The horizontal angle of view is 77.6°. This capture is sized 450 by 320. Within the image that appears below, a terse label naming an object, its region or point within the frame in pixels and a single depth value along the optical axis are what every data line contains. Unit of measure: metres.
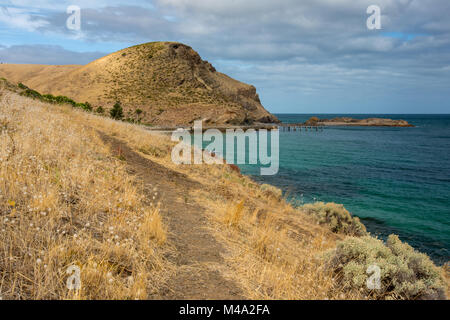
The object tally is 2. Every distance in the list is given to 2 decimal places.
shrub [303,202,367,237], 11.46
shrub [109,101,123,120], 53.28
